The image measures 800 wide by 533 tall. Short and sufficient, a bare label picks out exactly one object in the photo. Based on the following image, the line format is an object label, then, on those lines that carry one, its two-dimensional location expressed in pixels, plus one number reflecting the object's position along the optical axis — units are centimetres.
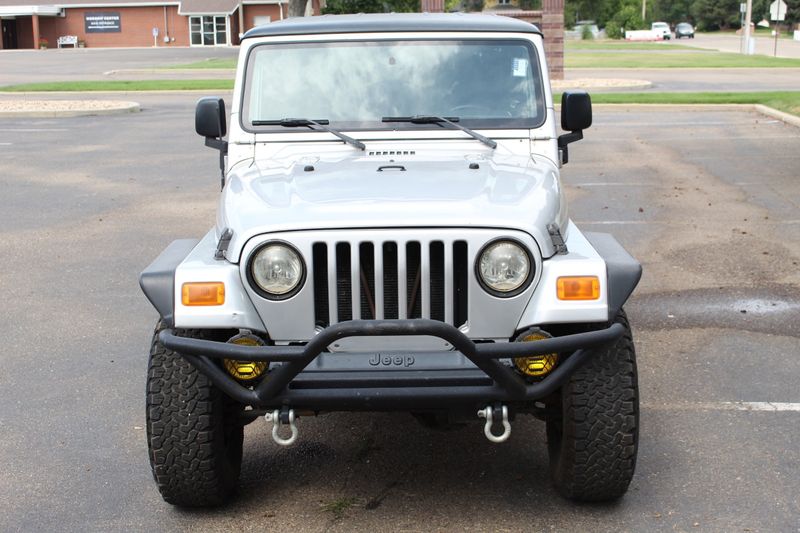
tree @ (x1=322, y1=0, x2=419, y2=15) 4262
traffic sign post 4647
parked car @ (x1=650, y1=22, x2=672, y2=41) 8106
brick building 6819
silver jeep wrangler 370
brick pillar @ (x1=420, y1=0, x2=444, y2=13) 2758
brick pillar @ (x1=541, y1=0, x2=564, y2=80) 2864
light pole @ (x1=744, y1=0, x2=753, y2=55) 4685
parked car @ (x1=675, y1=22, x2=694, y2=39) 8694
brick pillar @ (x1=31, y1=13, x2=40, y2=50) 6825
